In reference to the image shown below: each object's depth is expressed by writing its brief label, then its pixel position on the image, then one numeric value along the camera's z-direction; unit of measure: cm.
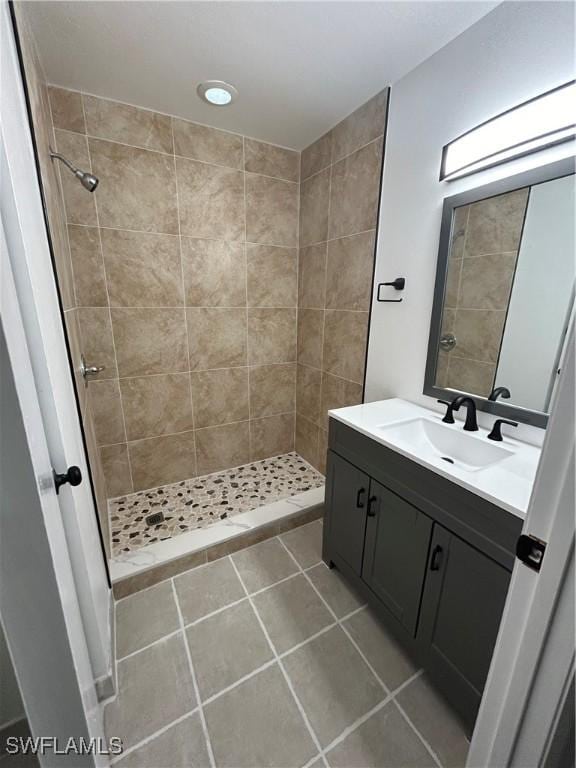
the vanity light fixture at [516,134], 94
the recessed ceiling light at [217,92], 145
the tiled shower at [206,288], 165
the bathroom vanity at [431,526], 89
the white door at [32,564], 52
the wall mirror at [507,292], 103
